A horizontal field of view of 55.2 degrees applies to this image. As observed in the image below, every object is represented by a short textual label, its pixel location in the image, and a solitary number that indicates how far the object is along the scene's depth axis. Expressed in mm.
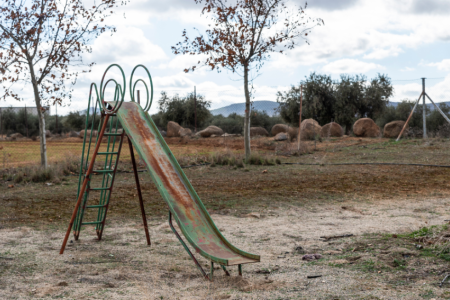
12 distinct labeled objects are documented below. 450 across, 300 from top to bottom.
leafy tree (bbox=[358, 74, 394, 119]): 27750
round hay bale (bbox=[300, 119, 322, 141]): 22906
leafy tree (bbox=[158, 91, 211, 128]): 28953
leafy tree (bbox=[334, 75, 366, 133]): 27500
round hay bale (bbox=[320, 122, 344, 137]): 24386
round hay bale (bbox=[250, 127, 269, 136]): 27875
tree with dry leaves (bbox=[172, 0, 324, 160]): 13758
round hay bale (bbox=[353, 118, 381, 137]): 24297
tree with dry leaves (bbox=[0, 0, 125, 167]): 10992
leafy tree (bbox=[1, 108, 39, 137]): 30500
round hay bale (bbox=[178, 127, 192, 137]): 26088
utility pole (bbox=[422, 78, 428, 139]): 17594
